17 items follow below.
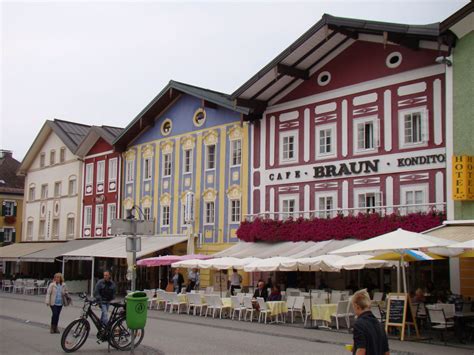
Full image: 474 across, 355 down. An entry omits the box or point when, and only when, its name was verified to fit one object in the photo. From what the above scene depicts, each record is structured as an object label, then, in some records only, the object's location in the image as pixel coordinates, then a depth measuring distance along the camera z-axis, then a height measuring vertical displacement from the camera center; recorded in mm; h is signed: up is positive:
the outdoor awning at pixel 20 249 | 38819 +626
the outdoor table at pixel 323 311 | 17875 -1261
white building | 40625 +4939
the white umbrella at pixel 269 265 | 19938 -33
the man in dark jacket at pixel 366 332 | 6234 -631
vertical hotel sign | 18859 +2574
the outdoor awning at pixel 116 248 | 29594 +623
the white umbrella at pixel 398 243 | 15016 +531
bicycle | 12594 -1353
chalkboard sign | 15602 -1065
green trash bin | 12281 -902
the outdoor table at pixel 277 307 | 19781 -1291
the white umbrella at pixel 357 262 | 17812 +88
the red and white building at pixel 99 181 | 36656 +4545
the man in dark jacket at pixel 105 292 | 13781 -657
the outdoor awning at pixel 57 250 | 35344 +547
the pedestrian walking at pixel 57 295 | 15617 -824
